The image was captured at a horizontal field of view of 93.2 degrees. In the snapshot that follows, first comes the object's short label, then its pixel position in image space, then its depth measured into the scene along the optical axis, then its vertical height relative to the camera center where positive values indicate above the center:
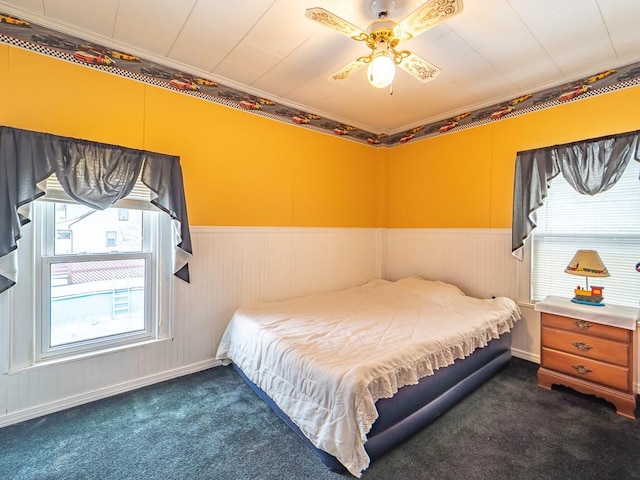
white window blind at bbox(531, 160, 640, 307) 2.41 +0.02
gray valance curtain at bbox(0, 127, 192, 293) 1.85 +0.39
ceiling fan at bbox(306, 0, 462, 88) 1.52 +1.15
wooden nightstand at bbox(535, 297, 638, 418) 2.08 -0.82
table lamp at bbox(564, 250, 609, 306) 2.31 -0.24
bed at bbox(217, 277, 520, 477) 1.53 -0.77
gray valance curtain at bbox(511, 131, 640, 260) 2.37 +0.60
